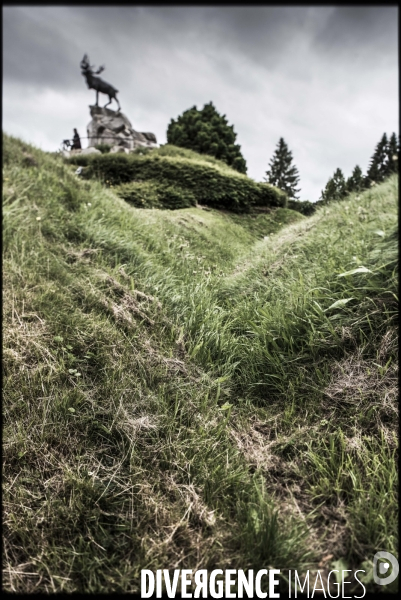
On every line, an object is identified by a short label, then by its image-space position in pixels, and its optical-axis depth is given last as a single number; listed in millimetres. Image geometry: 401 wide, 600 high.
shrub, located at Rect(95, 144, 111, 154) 17997
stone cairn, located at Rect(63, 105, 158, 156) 21484
